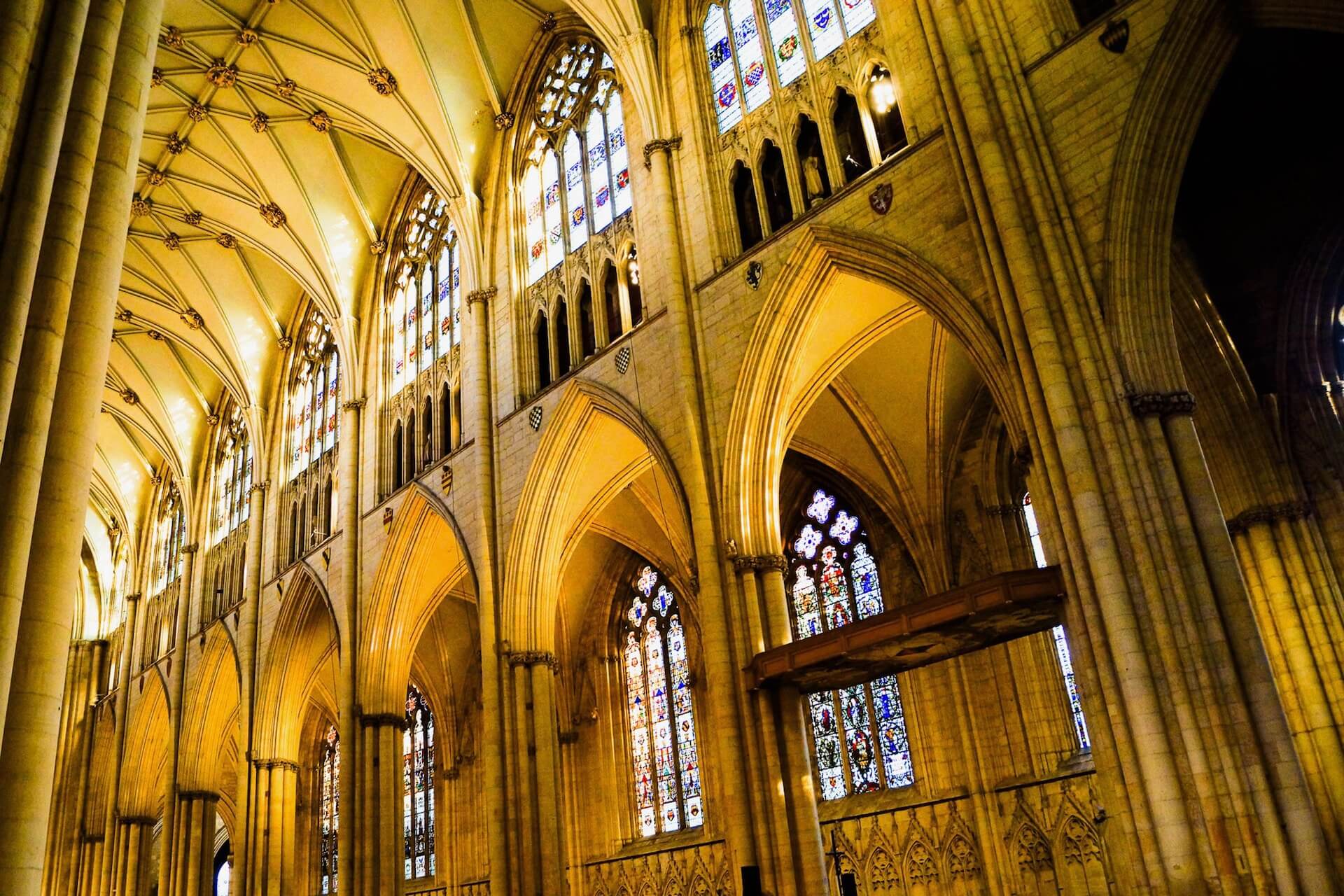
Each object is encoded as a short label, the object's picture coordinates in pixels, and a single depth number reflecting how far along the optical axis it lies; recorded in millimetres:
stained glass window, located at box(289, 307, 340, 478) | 22016
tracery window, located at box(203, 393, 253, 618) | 24047
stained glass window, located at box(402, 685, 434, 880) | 22516
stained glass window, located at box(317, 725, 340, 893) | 25344
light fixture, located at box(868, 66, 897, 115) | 12164
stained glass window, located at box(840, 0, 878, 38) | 12711
